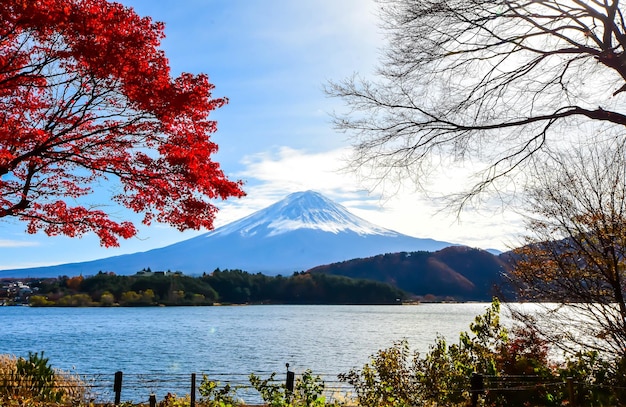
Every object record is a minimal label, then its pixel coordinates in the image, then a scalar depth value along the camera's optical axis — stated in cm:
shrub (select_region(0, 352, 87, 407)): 1187
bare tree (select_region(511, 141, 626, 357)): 958
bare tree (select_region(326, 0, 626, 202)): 841
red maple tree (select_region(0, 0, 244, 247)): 964
